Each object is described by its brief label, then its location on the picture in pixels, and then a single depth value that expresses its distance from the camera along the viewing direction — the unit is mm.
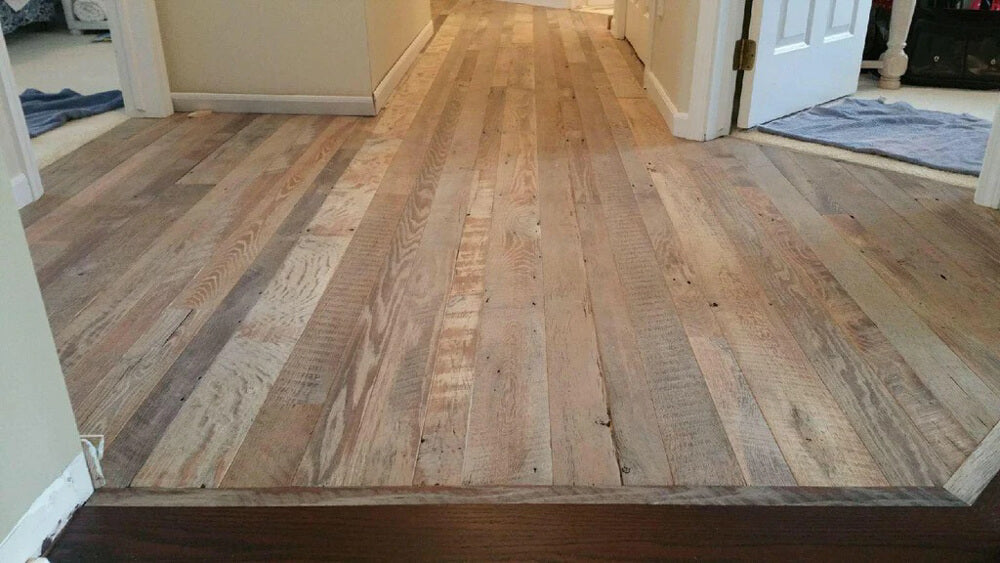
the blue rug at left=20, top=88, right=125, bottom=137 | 2846
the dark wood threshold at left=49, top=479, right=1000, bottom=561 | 992
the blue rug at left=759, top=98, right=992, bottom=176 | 2406
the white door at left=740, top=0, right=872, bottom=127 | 2605
